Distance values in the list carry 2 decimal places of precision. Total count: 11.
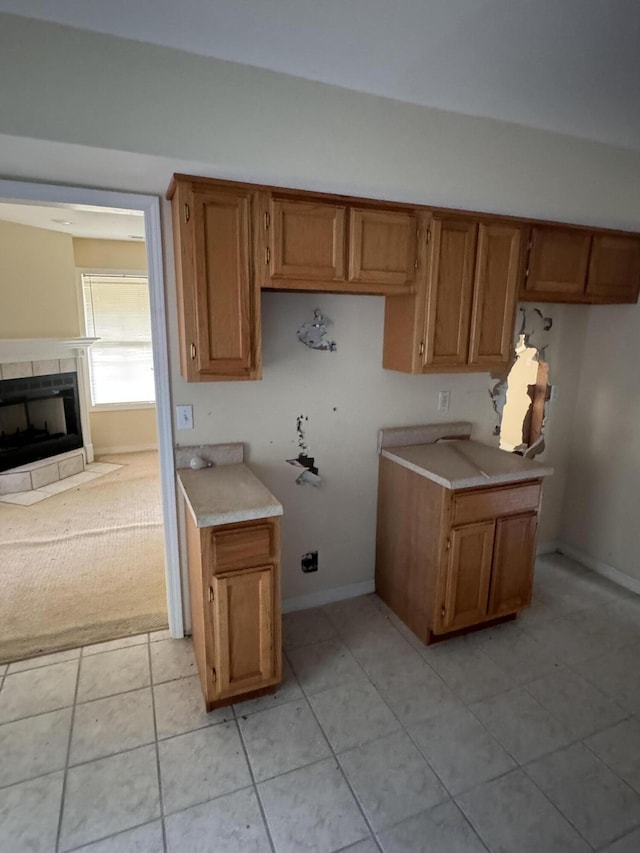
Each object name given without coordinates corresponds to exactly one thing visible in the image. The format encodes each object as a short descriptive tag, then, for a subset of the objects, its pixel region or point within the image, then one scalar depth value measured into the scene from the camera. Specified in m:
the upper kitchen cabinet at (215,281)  1.82
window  5.41
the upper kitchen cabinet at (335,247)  1.93
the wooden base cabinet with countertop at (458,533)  2.25
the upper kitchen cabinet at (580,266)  2.46
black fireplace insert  4.60
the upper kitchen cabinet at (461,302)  2.23
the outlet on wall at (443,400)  2.81
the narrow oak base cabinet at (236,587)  1.81
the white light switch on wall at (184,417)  2.24
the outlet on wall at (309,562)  2.69
